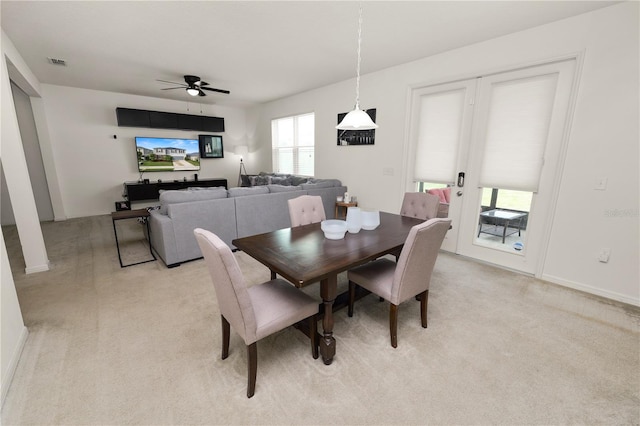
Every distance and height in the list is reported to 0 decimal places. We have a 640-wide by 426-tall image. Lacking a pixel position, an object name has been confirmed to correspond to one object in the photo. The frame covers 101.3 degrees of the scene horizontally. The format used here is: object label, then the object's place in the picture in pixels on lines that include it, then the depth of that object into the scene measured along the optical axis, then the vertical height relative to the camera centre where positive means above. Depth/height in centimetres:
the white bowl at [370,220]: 224 -50
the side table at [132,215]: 326 -69
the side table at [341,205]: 443 -73
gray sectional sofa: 308 -70
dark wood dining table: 152 -60
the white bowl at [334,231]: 198 -52
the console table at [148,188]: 572 -63
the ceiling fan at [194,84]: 424 +122
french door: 271 +10
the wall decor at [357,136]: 423 +42
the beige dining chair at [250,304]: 131 -86
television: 598 +13
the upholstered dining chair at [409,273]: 167 -81
